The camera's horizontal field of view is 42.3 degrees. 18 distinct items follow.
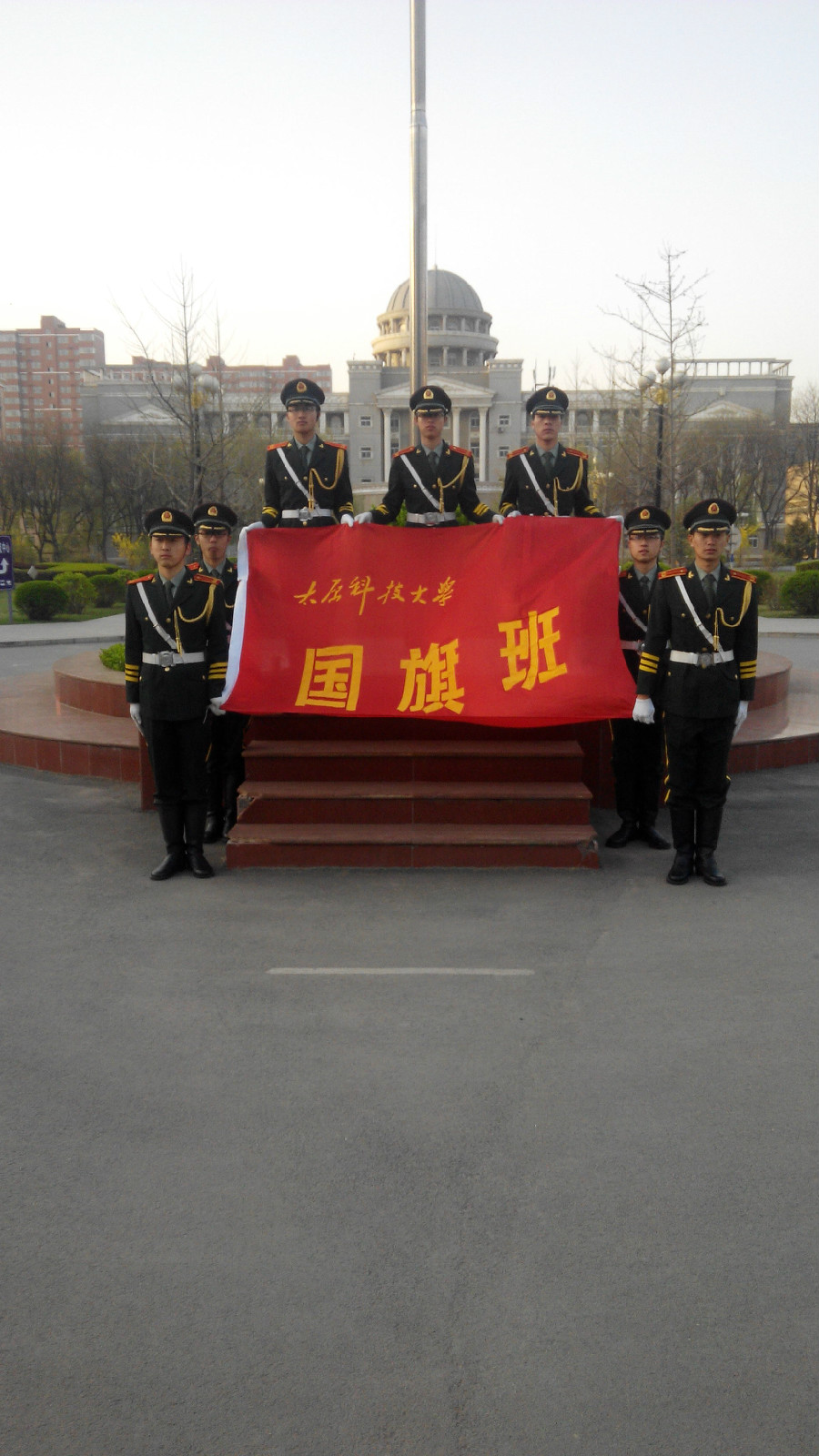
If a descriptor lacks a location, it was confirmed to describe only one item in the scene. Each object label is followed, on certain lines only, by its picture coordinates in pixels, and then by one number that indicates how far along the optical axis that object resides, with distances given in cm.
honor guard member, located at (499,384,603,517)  680
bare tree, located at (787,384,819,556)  5066
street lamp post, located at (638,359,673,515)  1953
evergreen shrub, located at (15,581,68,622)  2280
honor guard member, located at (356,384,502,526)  676
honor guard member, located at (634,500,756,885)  546
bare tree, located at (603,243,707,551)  2027
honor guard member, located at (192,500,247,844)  651
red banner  608
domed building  8656
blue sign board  2117
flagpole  913
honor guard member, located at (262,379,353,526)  702
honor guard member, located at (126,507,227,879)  567
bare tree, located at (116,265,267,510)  1371
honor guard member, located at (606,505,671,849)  631
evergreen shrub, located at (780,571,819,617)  2295
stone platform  741
